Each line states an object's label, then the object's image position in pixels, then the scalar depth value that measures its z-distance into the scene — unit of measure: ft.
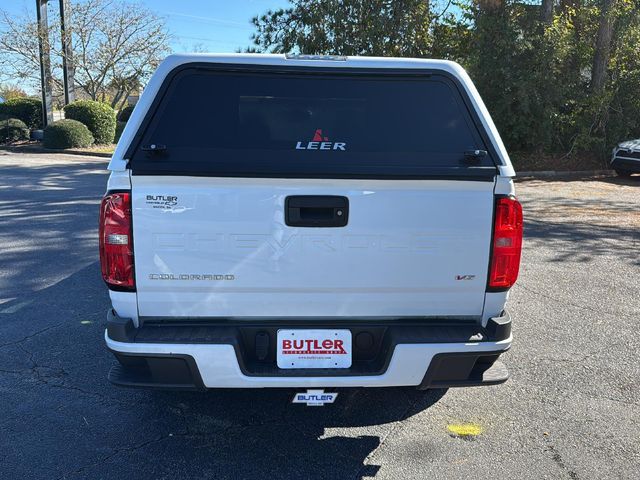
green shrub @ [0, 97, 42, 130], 76.28
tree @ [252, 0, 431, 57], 57.21
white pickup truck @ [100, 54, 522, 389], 9.08
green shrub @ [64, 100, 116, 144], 70.85
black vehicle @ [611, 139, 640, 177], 51.13
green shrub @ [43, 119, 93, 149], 67.15
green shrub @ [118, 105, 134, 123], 90.53
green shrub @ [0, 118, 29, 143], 71.46
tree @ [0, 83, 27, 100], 135.44
